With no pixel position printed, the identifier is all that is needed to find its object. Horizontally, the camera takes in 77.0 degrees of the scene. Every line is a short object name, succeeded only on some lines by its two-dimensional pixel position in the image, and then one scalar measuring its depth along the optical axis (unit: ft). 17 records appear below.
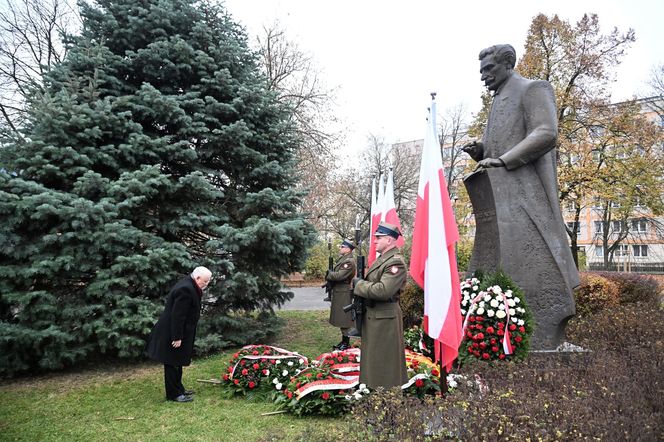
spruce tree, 21.44
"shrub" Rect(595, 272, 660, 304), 34.32
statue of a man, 18.21
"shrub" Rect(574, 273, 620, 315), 30.86
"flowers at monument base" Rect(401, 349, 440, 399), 15.15
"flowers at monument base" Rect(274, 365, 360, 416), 15.55
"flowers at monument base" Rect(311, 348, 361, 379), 16.93
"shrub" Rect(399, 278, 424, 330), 29.71
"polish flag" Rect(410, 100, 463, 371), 13.47
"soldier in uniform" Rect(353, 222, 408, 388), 14.28
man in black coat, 17.95
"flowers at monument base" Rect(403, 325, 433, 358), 20.64
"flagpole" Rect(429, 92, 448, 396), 12.99
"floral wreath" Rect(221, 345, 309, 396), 18.62
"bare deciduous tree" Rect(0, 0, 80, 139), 48.06
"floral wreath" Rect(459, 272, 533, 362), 16.60
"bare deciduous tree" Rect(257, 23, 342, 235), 64.23
